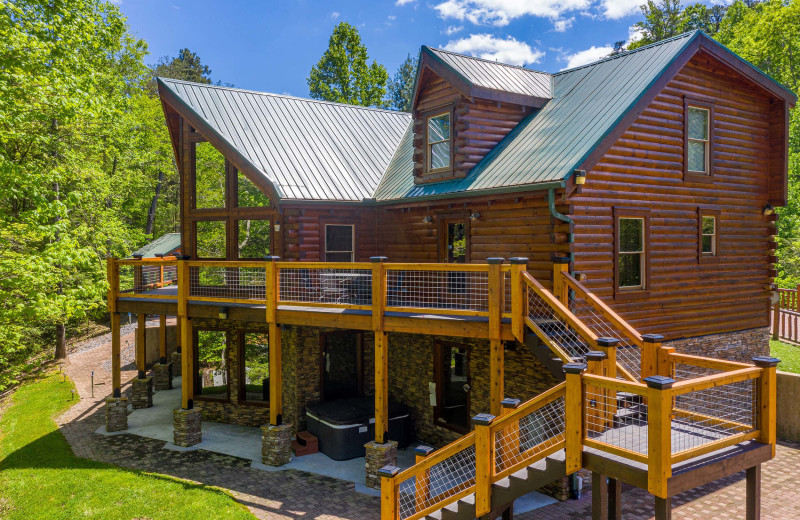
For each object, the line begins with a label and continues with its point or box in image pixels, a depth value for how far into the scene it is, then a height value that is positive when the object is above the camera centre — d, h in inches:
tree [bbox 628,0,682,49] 1459.2 +583.0
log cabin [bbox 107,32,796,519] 366.9 -9.5
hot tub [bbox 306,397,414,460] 505.4 -165.9
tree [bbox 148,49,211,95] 2057.6 +694.2
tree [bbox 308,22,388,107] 1376.7 +425.1
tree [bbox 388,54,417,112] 2180.1 +627.8
